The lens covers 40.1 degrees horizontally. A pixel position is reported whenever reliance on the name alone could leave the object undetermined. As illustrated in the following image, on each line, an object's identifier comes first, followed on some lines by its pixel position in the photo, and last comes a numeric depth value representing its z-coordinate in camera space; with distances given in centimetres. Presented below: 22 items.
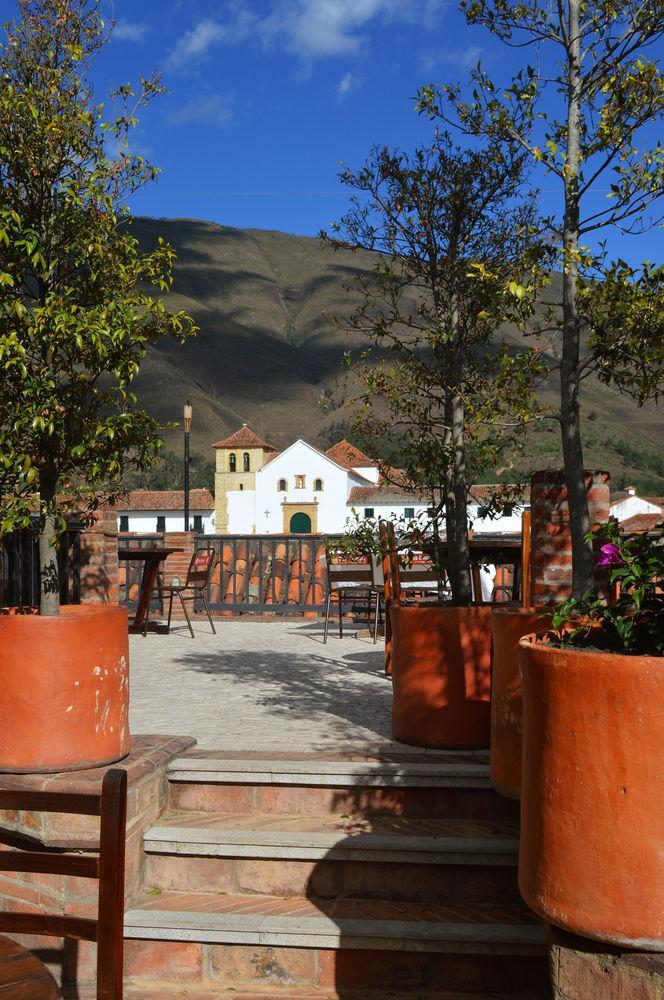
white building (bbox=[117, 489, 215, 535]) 6894
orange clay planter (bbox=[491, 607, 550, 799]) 325
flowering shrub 224
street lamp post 1757
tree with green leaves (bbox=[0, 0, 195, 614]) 362
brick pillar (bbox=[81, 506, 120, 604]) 702
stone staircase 305
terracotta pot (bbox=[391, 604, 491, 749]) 394
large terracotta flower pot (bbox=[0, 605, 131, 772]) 337
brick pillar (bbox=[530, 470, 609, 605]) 441
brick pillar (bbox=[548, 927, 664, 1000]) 203
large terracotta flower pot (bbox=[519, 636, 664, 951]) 201
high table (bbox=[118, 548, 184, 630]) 802
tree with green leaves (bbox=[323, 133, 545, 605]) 473
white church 6706
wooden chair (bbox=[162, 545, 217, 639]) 884
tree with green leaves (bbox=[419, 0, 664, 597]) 323
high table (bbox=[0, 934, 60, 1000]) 145
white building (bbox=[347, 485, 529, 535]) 6008
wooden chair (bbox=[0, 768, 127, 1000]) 175
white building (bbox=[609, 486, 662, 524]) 5145
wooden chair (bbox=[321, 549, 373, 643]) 832
